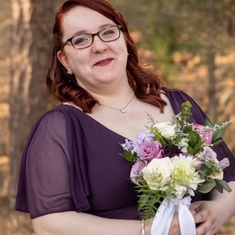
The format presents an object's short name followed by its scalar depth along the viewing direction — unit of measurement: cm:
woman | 300
